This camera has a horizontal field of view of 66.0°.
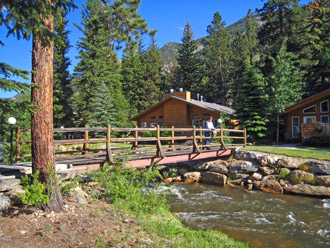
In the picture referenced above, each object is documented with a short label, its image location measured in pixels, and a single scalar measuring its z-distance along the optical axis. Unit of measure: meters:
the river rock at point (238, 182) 13.25
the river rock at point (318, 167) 11.34
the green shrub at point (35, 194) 4.65
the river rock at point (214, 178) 13.51
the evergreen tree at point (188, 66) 46.28
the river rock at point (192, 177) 14.38
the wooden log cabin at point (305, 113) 20.17
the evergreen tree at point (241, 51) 41.40
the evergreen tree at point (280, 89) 19.49
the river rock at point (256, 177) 12.98
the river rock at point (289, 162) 12.34
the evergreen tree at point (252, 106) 20.75
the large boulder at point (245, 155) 14.09
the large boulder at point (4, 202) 4.93
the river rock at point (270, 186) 11.60
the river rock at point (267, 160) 13.18
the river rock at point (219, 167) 14.34
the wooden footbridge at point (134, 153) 7.94
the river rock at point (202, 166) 15.14
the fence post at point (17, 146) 8.57
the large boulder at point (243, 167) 13.65
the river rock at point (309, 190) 10.55
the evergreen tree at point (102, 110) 27.31
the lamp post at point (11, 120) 8.79
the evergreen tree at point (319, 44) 25.41
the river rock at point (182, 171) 15.65
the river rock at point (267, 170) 12.98
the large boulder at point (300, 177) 11.52
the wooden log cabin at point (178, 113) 25.44
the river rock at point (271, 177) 12.55
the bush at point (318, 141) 16.97
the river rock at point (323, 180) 10.94
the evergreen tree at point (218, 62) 42.66
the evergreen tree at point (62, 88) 35.12
